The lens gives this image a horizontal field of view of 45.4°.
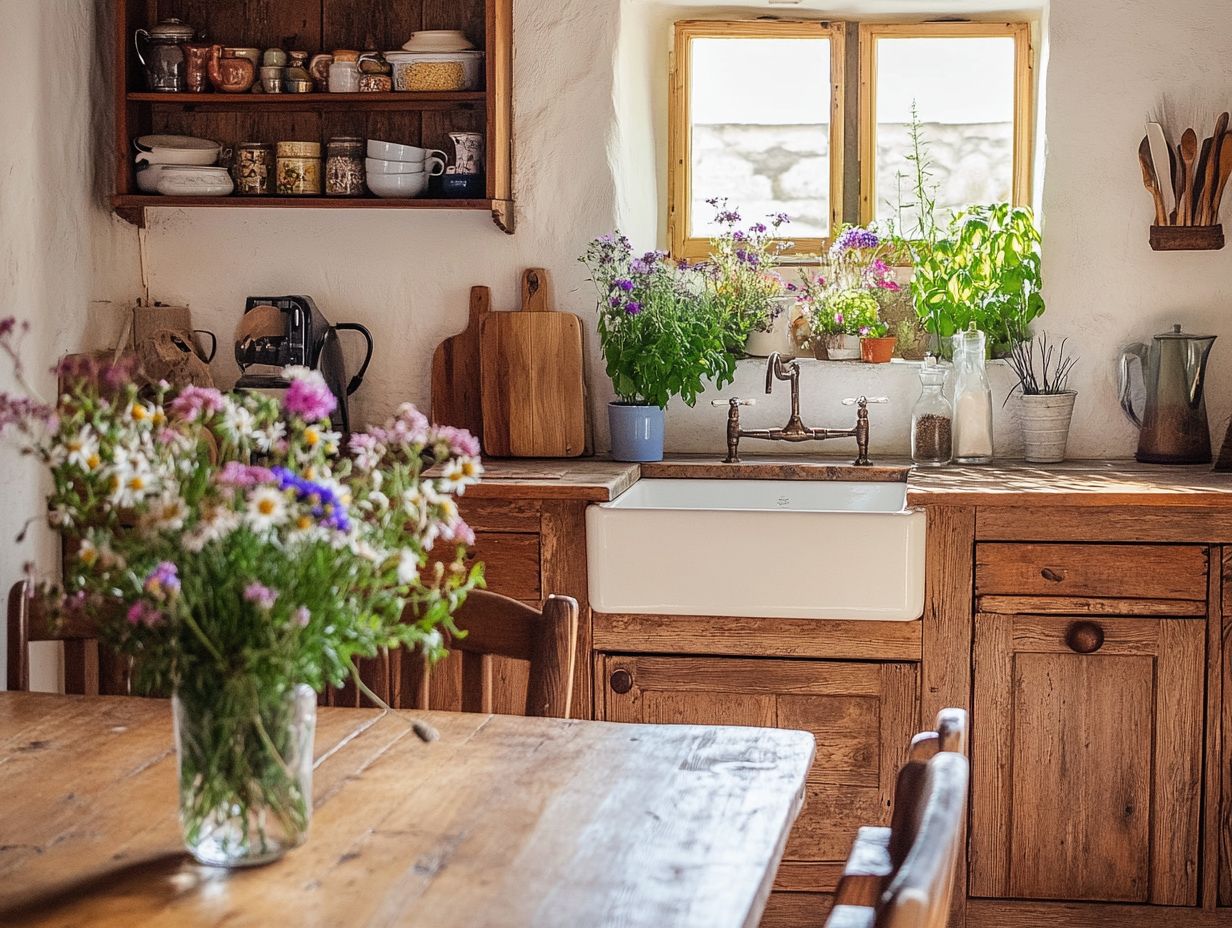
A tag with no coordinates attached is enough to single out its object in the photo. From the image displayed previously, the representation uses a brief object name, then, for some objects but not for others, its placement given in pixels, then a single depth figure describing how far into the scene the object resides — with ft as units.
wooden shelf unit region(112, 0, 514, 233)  10.86
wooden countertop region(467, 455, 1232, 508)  9.06
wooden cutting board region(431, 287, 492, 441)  11.43
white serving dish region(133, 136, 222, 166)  11.04
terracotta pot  11.26
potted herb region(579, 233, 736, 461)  10.68
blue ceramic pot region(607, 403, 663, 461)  10.82
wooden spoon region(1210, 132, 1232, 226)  10.55
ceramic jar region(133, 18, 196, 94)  11.02
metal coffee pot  10.59
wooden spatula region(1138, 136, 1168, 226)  10.70
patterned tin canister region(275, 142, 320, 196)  11.09
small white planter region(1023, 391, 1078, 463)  10.81
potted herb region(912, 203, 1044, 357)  10.85
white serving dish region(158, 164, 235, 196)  11.02
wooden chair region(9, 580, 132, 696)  6.73
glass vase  4.14
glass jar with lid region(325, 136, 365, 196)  11.01
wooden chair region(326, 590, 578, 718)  6.34
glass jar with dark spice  10.85
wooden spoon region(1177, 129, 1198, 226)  10.56
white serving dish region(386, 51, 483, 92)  10.81
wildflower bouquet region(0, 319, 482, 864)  4.00
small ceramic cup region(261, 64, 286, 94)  11.07
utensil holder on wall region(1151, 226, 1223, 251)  10.61
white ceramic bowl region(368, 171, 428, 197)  10.89
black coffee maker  11.07
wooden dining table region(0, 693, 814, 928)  4.09
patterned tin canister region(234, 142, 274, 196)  11.18
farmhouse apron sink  9.28
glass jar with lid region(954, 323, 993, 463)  10.85
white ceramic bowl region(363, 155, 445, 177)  10.88
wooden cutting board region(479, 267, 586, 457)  11.20
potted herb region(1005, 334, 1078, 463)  10.82
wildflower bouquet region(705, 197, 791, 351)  11.32
